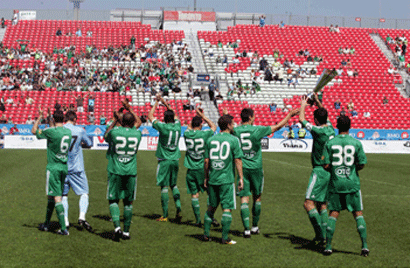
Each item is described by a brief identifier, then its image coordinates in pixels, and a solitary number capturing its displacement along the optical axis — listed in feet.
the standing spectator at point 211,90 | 137.28
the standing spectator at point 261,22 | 180.65
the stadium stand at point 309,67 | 135.03
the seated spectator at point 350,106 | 133.49
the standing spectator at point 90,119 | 121.60
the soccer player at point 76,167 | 30.35
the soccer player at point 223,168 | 26.76
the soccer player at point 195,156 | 31.89
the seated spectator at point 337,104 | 135.95
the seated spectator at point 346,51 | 162.20
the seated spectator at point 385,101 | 139.33
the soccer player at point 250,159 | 29.04
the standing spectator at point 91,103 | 127.03
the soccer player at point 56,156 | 28.12
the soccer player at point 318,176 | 26.55
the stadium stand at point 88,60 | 129.39
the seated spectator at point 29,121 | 117.60
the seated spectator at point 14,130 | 112.57
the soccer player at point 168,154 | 32.55
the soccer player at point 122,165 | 27.25
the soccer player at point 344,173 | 24.98
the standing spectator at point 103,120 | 121.94
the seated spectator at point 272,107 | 132.57
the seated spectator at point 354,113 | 132.77
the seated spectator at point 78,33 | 166.91
